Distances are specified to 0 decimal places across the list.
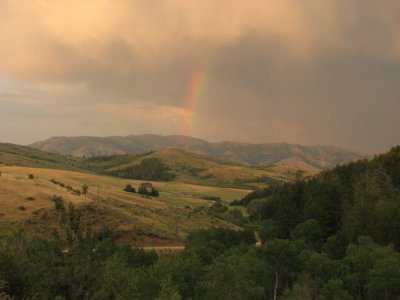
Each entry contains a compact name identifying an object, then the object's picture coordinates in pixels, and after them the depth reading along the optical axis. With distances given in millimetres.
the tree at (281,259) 94500
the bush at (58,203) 135750
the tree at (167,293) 46531
